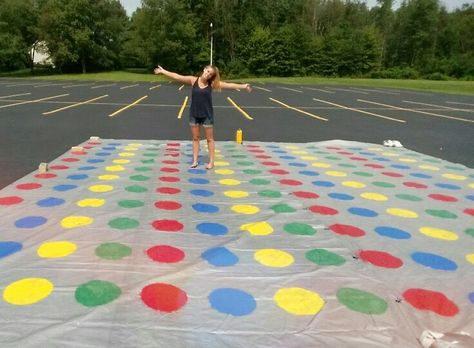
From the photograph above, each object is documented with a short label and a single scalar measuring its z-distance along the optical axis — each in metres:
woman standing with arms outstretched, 5.65
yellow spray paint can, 7.95
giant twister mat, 2.15
